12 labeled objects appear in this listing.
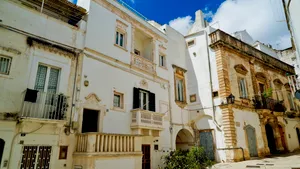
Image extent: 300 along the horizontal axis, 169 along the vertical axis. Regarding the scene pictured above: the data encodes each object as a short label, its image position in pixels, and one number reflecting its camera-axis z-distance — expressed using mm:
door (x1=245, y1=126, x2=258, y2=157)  15328
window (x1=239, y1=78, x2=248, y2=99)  16839
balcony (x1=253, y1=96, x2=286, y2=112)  17375
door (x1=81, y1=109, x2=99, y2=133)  10133
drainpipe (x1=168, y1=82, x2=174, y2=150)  14089
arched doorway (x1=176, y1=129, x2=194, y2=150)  16141
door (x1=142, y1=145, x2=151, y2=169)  11812
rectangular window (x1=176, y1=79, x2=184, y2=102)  16406
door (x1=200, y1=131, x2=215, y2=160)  14933
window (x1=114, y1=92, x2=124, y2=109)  11633
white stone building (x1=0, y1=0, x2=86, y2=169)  7484
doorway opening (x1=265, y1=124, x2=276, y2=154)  18591
